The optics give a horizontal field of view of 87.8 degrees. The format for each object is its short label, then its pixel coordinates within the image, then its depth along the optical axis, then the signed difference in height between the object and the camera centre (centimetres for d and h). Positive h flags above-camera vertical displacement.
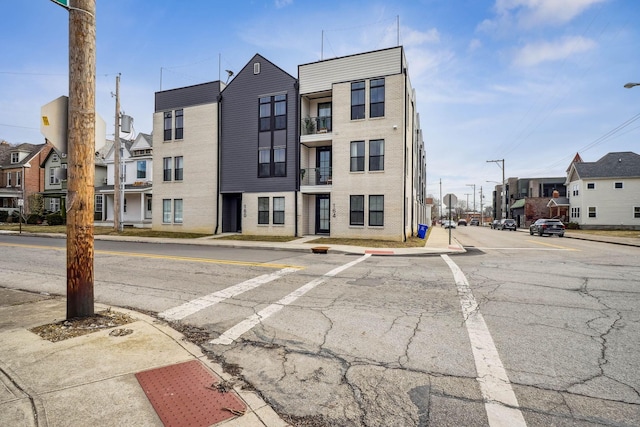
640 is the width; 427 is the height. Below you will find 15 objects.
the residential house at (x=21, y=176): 4372 +526
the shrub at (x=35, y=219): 3794 -61
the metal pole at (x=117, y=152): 2422 +459
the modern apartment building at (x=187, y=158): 2506 +436
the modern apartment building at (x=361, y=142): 2005 +460
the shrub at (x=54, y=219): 3512 -56
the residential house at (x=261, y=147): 2281 +481
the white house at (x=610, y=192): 4128 +296
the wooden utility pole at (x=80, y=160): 457 +76
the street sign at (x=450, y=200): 1991 +90
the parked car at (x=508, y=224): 4700 -142
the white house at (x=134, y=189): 3288 +252
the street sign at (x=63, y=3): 443 +284
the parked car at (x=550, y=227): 3066 -114
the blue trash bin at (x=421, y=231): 2456 -122
